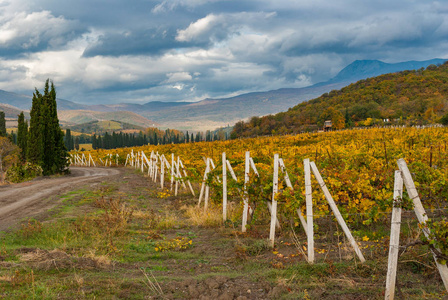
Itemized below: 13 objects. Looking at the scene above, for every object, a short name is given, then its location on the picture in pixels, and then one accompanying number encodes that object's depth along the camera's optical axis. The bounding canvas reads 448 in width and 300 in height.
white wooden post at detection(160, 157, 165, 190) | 19.44
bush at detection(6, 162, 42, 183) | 27.08
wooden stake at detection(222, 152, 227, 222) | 10.62
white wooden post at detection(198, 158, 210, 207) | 12.57
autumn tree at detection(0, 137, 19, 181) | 28.80
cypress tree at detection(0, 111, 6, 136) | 56.63
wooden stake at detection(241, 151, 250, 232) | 8.99
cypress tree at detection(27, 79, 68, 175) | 28.45
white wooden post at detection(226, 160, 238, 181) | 10.03
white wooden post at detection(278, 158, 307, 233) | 7.23
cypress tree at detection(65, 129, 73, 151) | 112.31
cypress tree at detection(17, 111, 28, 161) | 39.91
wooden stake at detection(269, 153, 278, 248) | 7.61
